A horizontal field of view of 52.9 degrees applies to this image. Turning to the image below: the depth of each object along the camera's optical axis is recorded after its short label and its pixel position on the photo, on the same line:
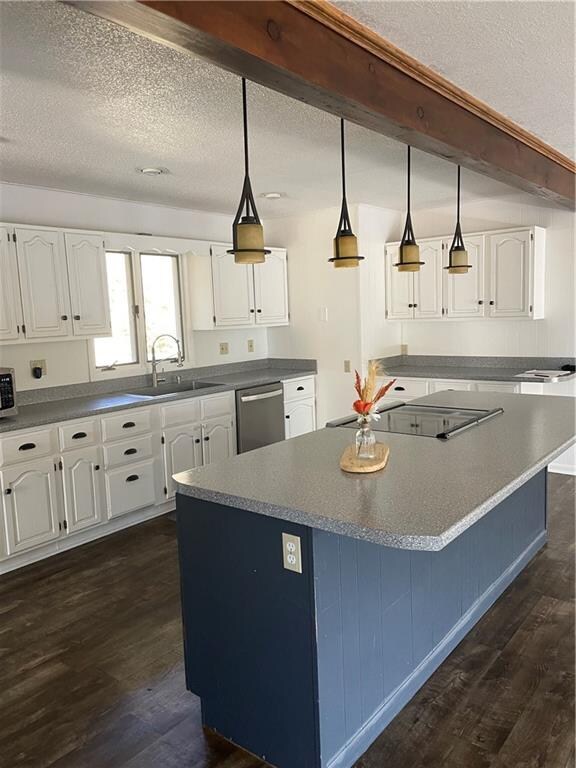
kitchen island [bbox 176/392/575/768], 1.79
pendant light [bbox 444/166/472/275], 3.39
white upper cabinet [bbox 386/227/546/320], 4.84
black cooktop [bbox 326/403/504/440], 2.81
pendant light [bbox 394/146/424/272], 3.06
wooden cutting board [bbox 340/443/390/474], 2.14
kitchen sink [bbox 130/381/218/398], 4.65
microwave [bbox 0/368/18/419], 3.52
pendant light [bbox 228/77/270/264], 2.07
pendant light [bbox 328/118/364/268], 2.60
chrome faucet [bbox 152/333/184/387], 4.78
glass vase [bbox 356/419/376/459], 2.19
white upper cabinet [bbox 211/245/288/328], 5.12
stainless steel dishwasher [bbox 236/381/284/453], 4.92
